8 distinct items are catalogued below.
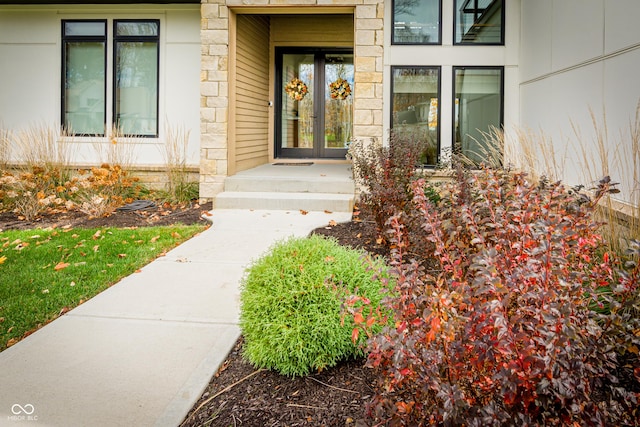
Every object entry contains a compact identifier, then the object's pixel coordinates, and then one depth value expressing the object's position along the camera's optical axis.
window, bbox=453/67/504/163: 8.19
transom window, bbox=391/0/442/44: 8.16
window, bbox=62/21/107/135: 9.53
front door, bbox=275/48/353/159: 11.70
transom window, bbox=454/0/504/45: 8.12
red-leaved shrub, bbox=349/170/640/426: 1.48
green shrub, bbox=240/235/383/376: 2.73
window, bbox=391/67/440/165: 8.20
